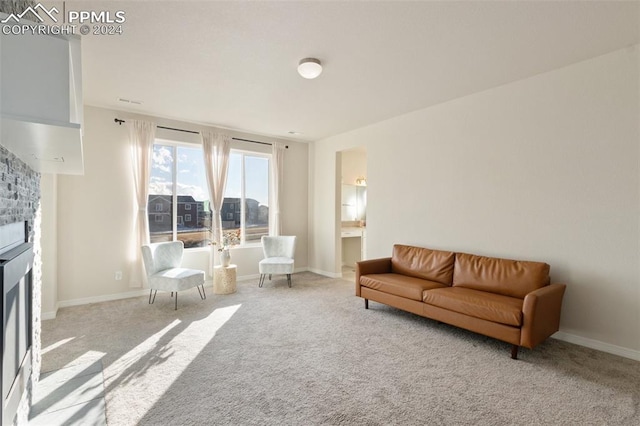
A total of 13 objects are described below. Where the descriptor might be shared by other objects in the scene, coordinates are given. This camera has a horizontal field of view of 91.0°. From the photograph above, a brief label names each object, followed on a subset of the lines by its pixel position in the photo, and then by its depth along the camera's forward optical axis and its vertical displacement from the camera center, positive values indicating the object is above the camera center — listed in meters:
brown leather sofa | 2.74 -0.84
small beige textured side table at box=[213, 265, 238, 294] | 4.82 -1.04
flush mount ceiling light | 2.99 +1.40
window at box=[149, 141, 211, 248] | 4.97 +0.33
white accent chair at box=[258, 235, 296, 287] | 5.25 -0.79
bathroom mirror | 7.10 +0.21
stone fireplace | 1.43 -0.24
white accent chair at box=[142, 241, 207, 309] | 4.15 -0.81
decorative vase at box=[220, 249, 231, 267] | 4.96 -0.72
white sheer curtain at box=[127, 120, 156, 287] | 4.60 +0.42
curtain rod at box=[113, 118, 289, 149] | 4.54 +1.34
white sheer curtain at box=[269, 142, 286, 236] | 6.11 +0.59
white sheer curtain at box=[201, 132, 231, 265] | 5.28 +0.75
